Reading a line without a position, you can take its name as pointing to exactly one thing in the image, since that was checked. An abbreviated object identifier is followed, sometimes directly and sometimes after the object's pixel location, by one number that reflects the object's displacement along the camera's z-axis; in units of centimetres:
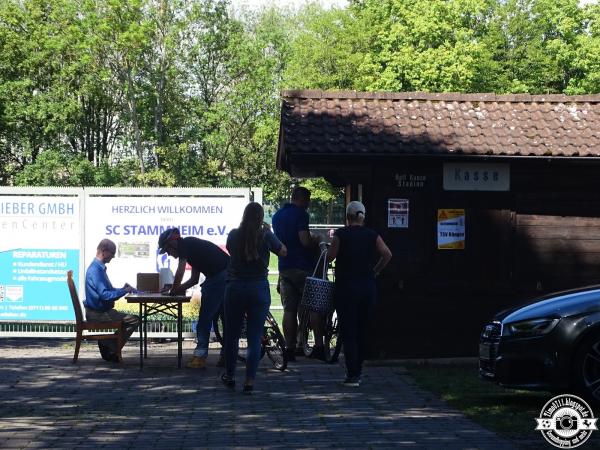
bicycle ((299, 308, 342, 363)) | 1439
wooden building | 1459
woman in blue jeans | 1126
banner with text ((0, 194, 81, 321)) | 1758
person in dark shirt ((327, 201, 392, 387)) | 1188
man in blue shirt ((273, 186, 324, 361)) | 1419
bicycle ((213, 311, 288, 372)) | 1349
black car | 980
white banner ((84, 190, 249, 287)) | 1734
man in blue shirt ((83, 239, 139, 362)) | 1437
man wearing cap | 1341
